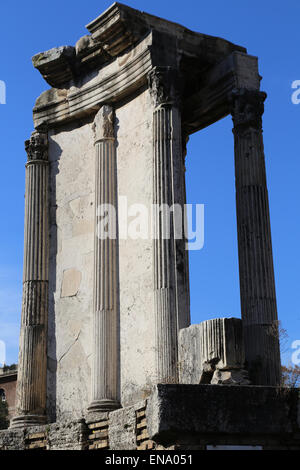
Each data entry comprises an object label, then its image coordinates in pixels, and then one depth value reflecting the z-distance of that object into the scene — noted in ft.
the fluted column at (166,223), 40.06
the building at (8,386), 170.71
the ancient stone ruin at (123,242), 40.65
